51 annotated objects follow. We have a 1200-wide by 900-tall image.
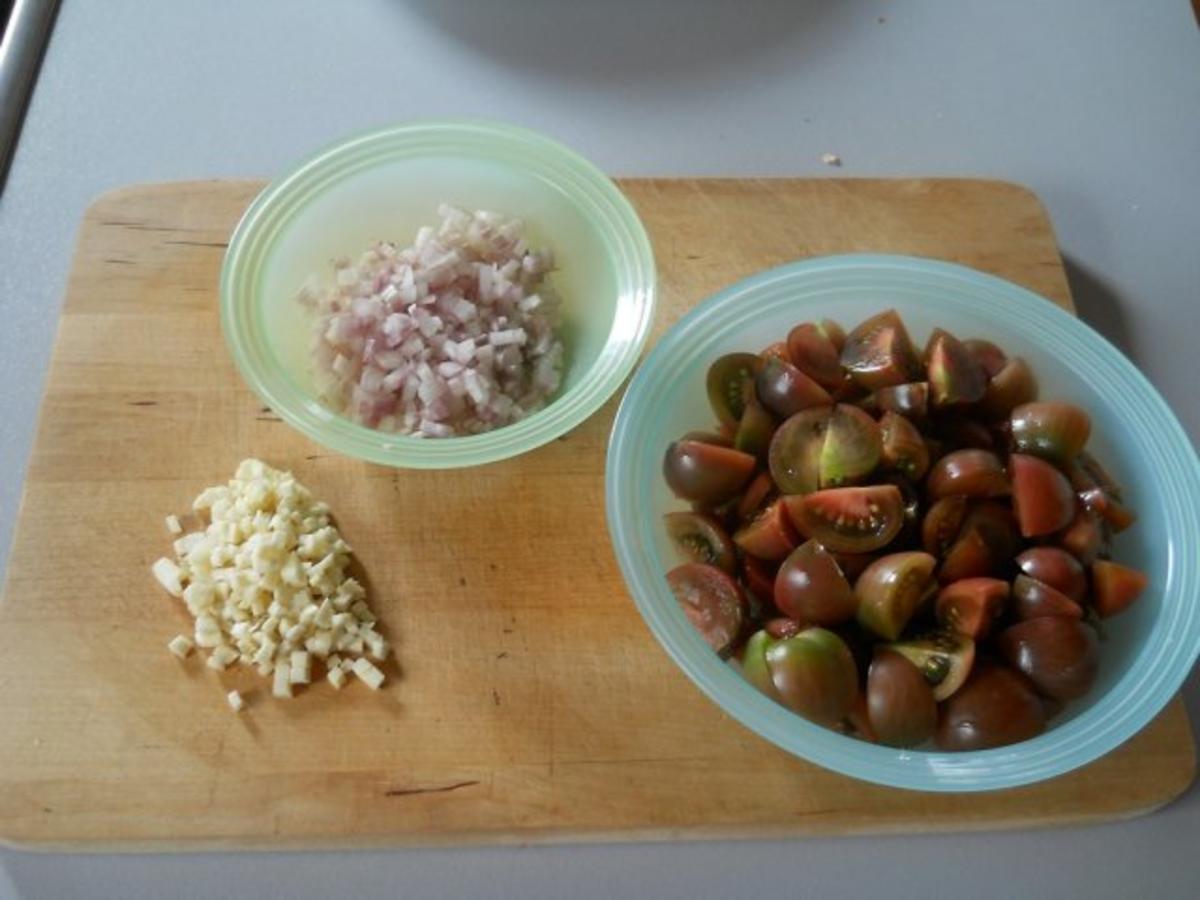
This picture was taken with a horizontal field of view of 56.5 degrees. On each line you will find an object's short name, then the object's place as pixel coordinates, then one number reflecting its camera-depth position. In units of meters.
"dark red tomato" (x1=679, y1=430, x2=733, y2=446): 0.40
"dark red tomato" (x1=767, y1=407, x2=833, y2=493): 0.38
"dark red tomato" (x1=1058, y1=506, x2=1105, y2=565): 0.38
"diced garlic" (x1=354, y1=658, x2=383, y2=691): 0.40
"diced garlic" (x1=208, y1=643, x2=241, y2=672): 0.40
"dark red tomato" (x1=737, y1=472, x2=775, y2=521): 0.39
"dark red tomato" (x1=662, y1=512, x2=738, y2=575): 0.39
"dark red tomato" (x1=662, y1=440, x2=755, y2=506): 0.39
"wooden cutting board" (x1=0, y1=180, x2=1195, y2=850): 0.38
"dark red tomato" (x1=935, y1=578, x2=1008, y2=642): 0.36
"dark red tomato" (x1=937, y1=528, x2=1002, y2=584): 0.37
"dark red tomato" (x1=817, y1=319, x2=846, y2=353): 0.42
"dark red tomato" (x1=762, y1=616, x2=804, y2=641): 0.37
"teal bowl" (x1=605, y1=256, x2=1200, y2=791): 0.35
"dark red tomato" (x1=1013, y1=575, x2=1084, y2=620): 0.36
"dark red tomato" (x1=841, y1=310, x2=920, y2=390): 0.39
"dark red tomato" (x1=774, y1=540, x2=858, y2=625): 0.36
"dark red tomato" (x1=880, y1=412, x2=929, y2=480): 0.38
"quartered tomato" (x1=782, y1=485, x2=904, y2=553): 0.37
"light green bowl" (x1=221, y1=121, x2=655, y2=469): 0.41
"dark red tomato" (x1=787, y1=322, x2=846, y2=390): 0.40
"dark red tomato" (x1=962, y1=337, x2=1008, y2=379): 0.41
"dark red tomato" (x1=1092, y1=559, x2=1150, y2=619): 0.37
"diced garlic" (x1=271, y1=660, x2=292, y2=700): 0.39
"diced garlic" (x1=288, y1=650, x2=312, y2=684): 0.40
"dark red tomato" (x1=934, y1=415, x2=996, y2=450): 0.40
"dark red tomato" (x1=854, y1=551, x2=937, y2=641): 0.36
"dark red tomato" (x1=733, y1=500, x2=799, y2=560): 0.37
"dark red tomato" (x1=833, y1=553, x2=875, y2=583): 0.37
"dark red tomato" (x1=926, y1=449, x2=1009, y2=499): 0.37
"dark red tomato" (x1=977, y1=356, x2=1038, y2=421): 0.40
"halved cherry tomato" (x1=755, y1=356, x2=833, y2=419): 0.39
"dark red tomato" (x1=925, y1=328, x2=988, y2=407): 0.39
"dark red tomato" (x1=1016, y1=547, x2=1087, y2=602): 0.37
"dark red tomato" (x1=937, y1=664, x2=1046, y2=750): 0.35
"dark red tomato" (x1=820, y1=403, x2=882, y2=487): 0.37
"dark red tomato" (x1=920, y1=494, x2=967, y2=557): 0.38
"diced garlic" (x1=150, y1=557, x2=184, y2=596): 0.41
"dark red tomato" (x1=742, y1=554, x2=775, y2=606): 0.39
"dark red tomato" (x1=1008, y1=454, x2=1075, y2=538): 0.37
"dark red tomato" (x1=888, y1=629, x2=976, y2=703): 0.35
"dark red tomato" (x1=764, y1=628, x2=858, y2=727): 0.35
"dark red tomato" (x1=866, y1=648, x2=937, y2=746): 0.35
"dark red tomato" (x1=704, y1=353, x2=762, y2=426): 0.41
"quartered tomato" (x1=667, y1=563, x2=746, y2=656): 0.37
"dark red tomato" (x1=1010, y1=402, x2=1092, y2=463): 0.39
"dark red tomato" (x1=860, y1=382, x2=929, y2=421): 0.39
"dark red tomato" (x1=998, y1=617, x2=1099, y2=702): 0.35
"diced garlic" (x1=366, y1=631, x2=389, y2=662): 0.40
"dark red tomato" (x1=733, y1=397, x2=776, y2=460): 0.39
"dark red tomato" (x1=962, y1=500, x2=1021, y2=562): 0.37
